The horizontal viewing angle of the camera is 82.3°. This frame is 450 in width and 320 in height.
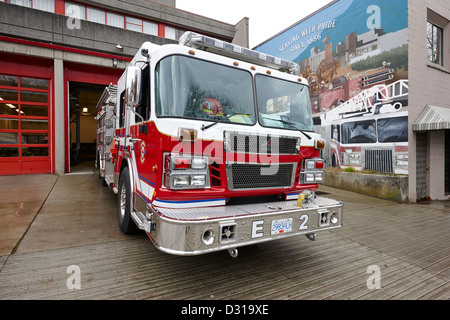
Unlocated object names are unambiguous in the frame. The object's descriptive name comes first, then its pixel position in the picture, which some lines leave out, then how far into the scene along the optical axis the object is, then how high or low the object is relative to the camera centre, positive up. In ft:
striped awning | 23.03 +3.42
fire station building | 32.73 +12.88
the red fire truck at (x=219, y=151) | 8.12 +0.25
